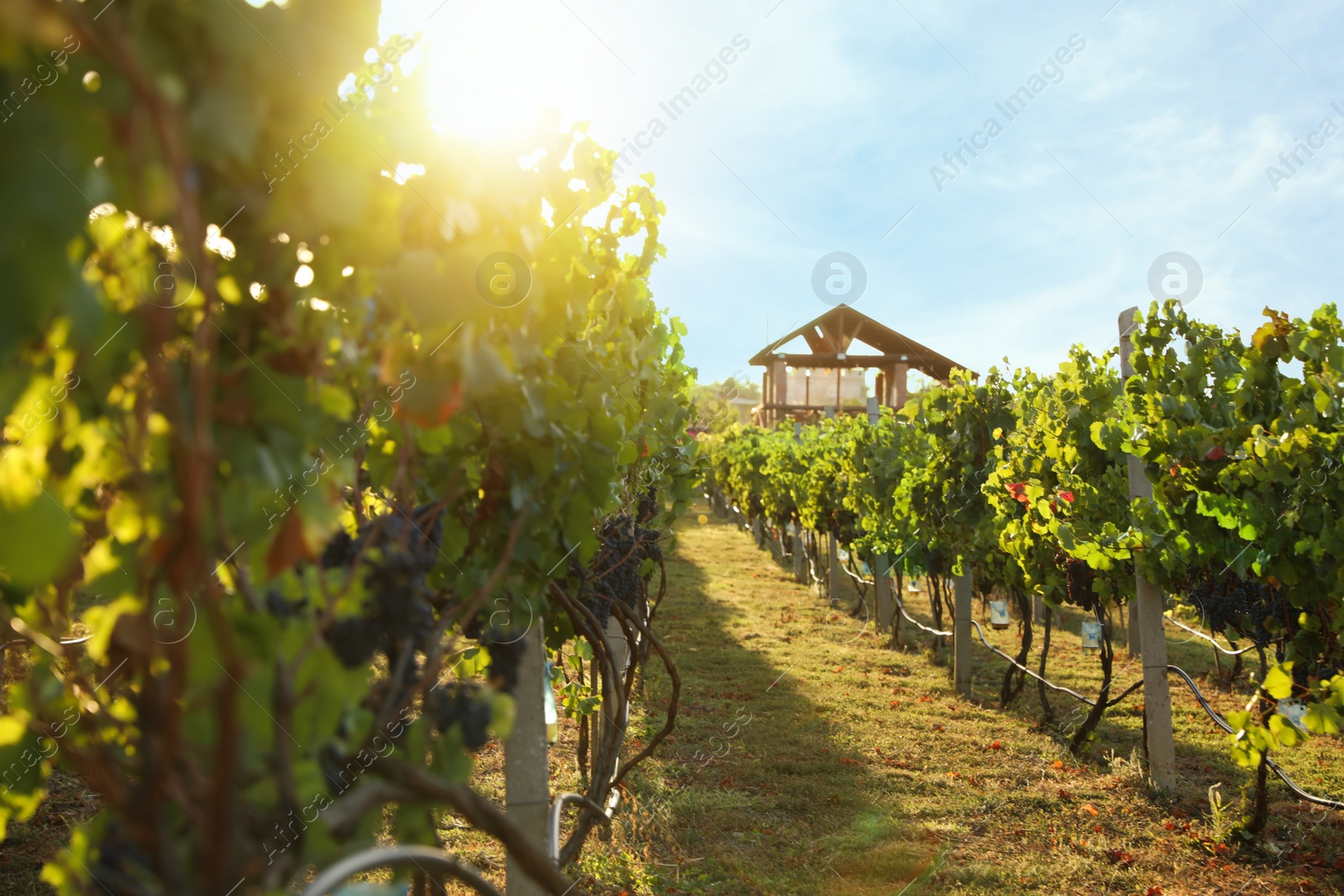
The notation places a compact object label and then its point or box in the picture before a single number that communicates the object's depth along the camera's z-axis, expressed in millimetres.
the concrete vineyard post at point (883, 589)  10898
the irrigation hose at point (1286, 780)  4289
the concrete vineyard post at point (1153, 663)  5523
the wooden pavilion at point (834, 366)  27047
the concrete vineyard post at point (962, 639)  8391
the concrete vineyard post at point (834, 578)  14000
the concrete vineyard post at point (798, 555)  16781
